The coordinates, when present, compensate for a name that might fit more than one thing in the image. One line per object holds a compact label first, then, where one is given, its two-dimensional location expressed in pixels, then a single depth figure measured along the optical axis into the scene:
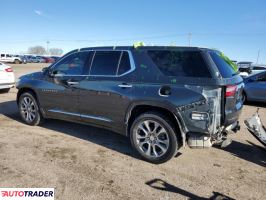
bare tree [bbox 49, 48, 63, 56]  158.02
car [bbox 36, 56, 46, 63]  71.19
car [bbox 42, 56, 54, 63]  74.54
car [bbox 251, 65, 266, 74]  23.74
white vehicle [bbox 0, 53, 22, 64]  54.19
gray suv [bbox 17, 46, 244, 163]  4.23
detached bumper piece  5.12
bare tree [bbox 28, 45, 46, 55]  149.07
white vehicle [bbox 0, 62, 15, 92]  11.16
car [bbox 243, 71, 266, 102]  10.30
